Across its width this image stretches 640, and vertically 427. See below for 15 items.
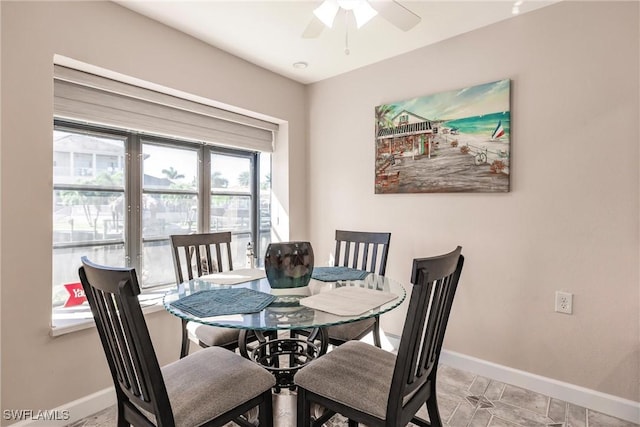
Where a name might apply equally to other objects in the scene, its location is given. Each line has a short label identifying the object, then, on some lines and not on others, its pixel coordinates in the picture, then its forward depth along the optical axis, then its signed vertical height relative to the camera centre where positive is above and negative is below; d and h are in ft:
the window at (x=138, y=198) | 7.29 +0.29
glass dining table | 4.34 -1.39
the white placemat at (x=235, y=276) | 6.36 -1.32
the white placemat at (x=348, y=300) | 4.77 -1.38
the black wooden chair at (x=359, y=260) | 6.73 -1.32
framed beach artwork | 7.70 +1.67
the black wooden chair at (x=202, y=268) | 6.45 -1.40
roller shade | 6.77 +2.33
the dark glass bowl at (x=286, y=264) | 5.76 -0.92
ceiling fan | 5.56 +3.31
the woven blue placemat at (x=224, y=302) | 4.65 -1.36
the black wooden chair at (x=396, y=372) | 3.89 -2.23
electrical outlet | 6.98 -1.91
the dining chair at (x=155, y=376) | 3.55 -2.21
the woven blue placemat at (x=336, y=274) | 6.75 -1.34
